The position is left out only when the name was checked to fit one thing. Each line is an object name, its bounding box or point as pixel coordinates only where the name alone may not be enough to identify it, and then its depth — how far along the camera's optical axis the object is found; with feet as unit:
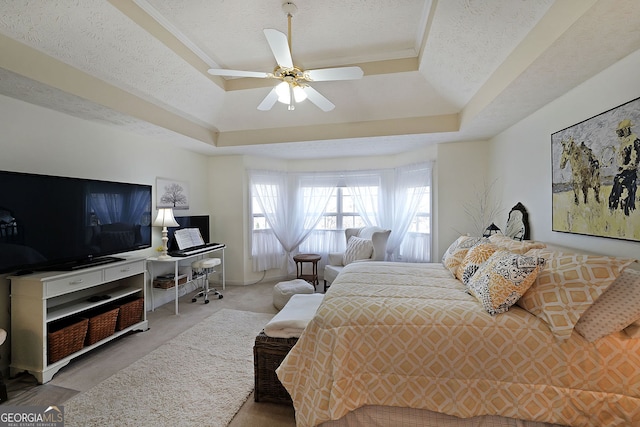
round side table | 14.48
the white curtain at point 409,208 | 13.78
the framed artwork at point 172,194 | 12.23
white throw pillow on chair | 13.11
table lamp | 11.32
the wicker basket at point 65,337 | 6.97
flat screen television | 6.66
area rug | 5.59
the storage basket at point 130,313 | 8.92
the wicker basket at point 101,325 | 7.94
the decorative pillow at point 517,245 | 6.57
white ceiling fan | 5.93
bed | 4.26
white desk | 10.75
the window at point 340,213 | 16.44
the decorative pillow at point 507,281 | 4.93
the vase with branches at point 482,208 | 11.77
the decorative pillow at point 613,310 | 4.23
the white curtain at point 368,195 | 15.57
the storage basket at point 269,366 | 5.95
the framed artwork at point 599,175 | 5.30
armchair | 13.12
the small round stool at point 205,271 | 12.45
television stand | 6.78
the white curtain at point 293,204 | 16.19
